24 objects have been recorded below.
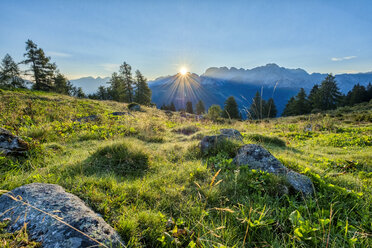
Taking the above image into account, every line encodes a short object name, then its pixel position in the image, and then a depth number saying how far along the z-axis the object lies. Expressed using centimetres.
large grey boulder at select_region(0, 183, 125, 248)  148
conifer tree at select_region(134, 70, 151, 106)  4588
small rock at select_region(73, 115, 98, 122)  849
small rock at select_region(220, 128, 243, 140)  617
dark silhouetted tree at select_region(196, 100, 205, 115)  6630
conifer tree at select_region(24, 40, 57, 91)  3528
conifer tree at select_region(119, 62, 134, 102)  4373
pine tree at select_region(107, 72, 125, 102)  4488
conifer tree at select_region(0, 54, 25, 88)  3916
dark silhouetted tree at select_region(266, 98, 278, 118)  5589
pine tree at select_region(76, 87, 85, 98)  5725
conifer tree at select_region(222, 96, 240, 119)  5006
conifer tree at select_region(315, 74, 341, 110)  4641
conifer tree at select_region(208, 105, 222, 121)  4292
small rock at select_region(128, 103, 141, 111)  2427
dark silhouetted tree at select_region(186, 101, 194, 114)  6691
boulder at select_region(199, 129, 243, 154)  481
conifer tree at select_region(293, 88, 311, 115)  4953
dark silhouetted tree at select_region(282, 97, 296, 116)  5170
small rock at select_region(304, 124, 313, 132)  1073
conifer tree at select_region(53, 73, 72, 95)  4318
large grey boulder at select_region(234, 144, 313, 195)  278
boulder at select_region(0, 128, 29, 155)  370
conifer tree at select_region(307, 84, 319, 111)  4769
